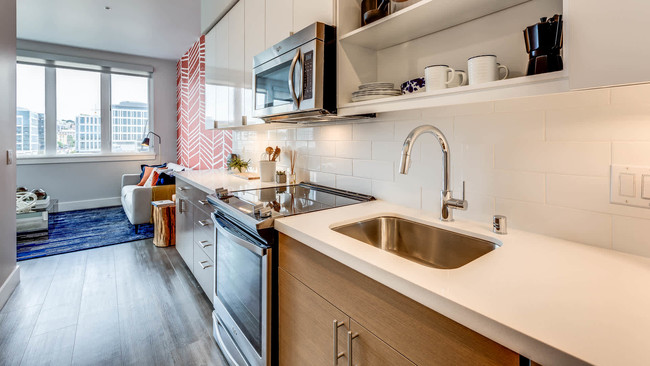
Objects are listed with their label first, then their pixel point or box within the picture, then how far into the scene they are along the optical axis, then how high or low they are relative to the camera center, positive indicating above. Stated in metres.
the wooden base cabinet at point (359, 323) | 0.63 -0.37
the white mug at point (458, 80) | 1.12 +0.37
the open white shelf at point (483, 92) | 0.75 +0.26
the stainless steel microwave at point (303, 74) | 1.41 +0.53
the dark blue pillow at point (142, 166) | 5.32 +0.22
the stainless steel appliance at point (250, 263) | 1.26 -0.40
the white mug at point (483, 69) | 0.94 +0.34
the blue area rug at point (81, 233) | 3.34 -0.71
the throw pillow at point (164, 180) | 4.25 -0.02
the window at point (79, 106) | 4.91 +1.29
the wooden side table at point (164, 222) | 3.47 -0.51
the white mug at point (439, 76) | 1.09 +0.37
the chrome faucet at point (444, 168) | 1.07 +0.04
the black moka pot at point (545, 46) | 0.80 +0.36
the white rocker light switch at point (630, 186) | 0.83 -0.02
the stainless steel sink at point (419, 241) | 1.08 -0.25
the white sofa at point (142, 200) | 3.97 -0.28
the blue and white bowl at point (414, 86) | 1.26 +0.39
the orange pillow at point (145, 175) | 4.87 +0.06
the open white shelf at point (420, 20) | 1.07 +0.63
